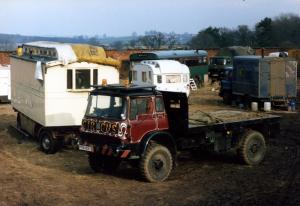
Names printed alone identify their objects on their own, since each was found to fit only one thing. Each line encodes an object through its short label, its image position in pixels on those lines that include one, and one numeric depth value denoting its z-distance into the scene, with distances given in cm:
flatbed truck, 1255
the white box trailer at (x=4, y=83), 3137
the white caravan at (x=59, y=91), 1706
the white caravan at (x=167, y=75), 3052
